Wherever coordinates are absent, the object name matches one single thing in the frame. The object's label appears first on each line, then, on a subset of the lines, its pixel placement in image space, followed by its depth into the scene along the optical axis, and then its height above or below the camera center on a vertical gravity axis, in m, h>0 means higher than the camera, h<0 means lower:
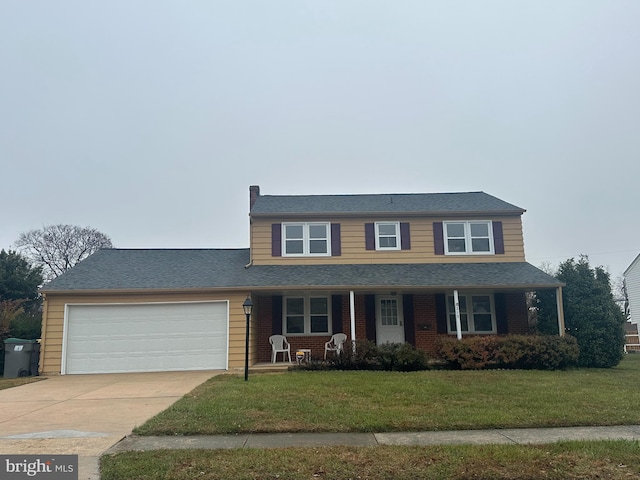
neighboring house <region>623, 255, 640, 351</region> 27.31 +1.17
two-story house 14.02 +0.90
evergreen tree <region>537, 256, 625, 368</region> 13.55 -0.11
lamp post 11.00 +0.17
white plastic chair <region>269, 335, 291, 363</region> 15.08 -0.92
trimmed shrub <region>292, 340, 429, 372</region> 12.55 -1.25
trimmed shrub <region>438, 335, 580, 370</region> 12.76 -1.16
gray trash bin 13.41 -1.07
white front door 15.68 -0.21
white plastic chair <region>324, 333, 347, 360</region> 14.95 -0.86
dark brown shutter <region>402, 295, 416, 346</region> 15.57 -0.22
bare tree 39.34 +6.75
